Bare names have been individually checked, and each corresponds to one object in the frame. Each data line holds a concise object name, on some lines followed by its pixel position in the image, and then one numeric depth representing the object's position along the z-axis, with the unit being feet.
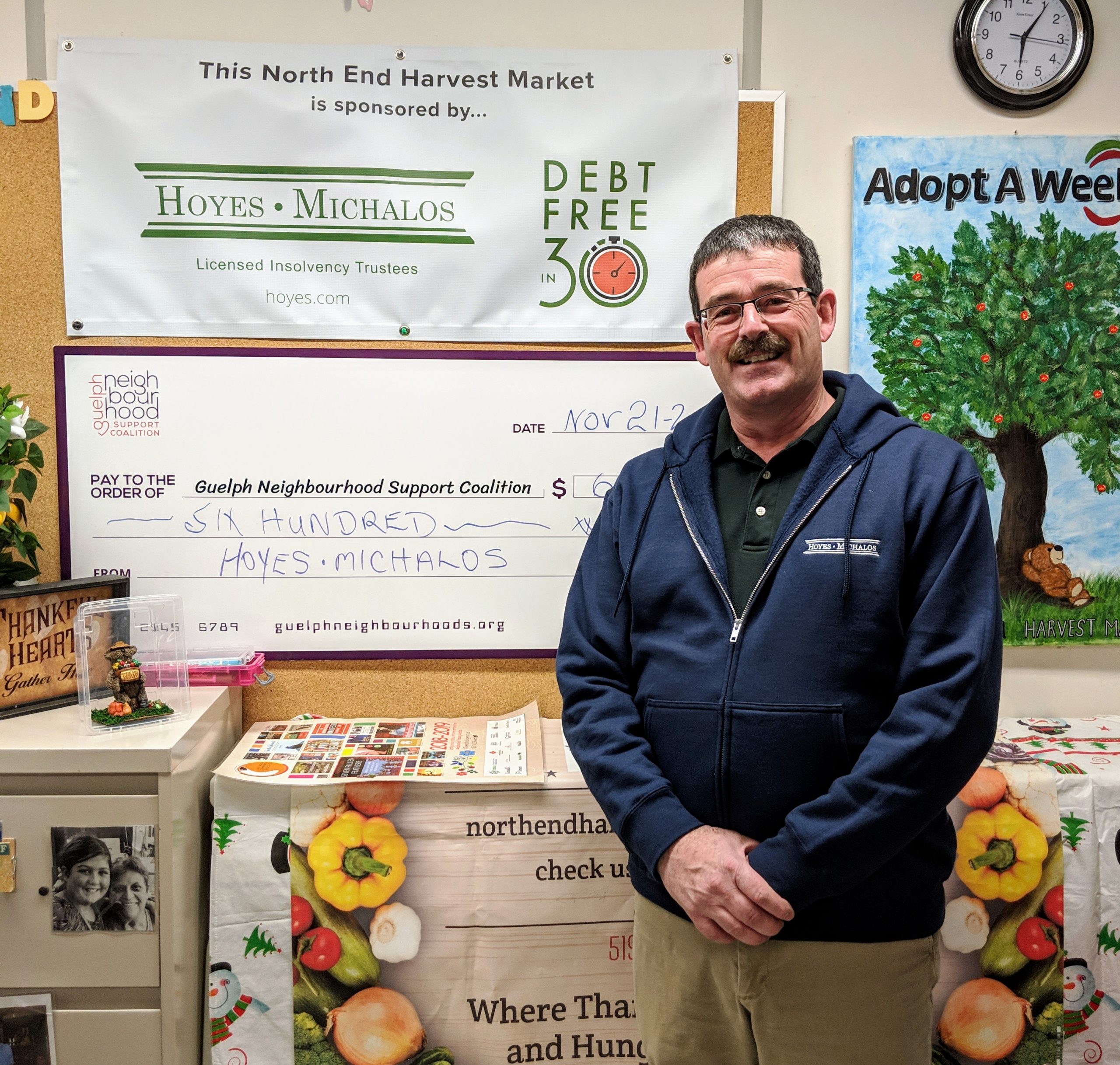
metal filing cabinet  4.54
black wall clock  5.69
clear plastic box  4.86
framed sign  4.92
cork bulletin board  5.56
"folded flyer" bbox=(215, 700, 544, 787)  4.97
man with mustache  3.34
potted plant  4.94
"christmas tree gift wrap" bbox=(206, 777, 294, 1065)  4.90
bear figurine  4.85
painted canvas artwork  5.79
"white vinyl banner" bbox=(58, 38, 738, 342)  5.50
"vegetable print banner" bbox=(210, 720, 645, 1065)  4.91
